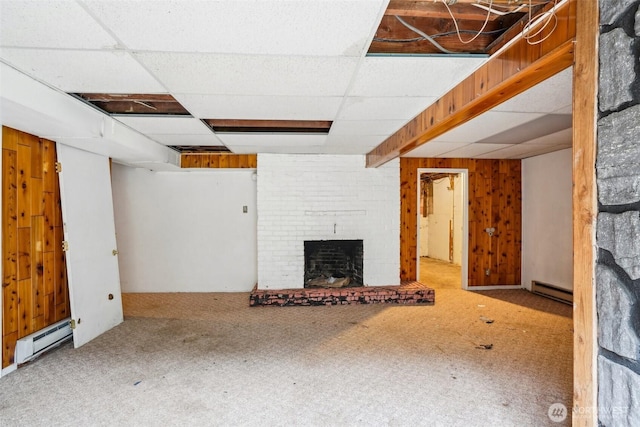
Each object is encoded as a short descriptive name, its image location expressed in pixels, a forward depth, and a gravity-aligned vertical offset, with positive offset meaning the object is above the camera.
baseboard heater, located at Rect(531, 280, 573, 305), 4.49 -1.42
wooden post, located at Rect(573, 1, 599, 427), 1.23 -0.06
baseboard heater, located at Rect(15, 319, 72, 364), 2.71 -1.22
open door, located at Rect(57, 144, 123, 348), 3.19 -0.40
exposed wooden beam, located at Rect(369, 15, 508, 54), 1.71 +0.90
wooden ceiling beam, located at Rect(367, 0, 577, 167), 1.40 +0.67
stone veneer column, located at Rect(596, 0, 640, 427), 1.10 -0.07
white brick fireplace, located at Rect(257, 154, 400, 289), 4.85 -0.16
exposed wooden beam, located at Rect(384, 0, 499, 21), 1.52 +0.92
